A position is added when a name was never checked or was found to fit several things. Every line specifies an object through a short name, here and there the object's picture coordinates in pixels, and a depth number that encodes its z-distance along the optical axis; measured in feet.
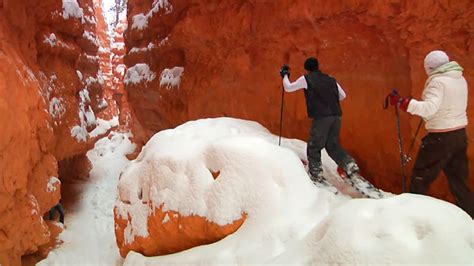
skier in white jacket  12.51
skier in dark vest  14.84
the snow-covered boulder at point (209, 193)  12.78
